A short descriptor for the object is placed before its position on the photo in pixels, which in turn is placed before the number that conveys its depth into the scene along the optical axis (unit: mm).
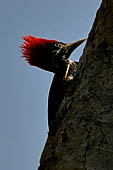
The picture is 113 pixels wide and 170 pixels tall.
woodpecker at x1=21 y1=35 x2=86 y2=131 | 7837
